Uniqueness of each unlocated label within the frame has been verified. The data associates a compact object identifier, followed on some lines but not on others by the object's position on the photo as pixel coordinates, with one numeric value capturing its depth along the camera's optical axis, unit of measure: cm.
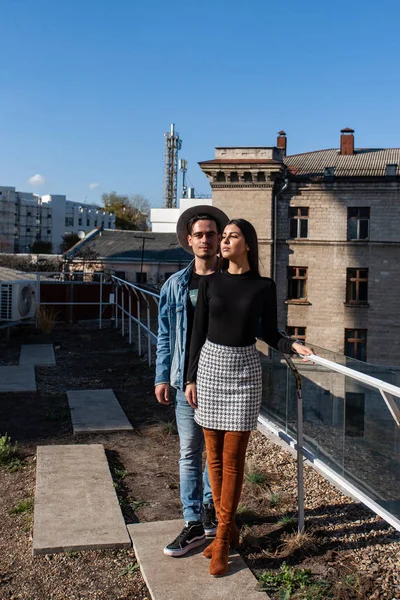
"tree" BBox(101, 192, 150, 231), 9769
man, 316
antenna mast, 8650
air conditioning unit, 1223
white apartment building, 12469
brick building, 4006
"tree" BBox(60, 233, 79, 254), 7131
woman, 282
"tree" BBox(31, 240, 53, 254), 8264
